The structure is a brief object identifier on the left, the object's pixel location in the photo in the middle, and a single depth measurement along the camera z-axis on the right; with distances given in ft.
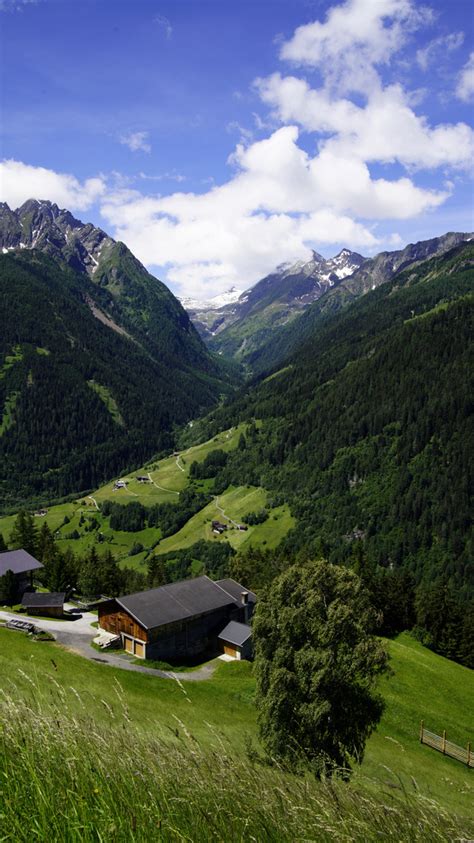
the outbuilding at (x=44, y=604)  266.98
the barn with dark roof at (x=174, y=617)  232.32
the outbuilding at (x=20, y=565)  302.04
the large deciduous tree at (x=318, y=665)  104.06
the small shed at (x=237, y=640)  243.46
